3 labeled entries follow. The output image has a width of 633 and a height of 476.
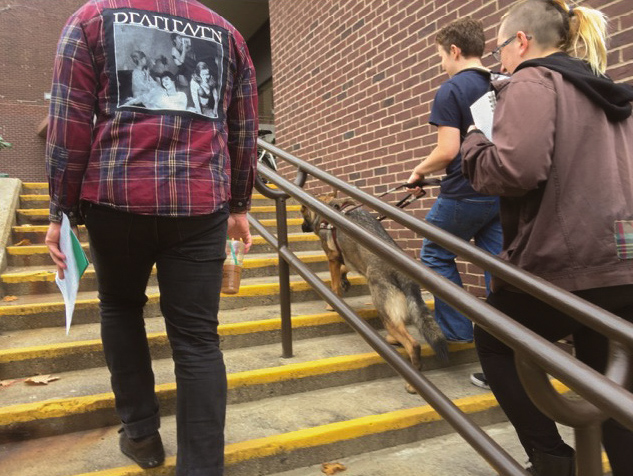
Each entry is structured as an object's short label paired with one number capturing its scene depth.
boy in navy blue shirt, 2.48
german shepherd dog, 2.88
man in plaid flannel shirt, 1.51
